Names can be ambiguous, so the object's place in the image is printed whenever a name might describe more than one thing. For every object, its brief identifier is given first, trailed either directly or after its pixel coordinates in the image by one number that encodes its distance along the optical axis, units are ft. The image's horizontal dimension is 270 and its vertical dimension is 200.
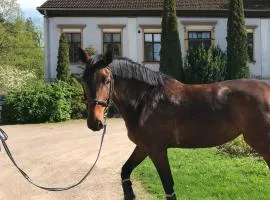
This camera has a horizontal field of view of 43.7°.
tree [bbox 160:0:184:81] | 75.09
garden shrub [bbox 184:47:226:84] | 74.45
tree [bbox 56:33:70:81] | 75.51
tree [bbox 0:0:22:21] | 138.73
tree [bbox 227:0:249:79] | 75.30
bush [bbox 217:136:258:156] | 26.54
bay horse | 13.40
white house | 80.14
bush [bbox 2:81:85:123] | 61.12
